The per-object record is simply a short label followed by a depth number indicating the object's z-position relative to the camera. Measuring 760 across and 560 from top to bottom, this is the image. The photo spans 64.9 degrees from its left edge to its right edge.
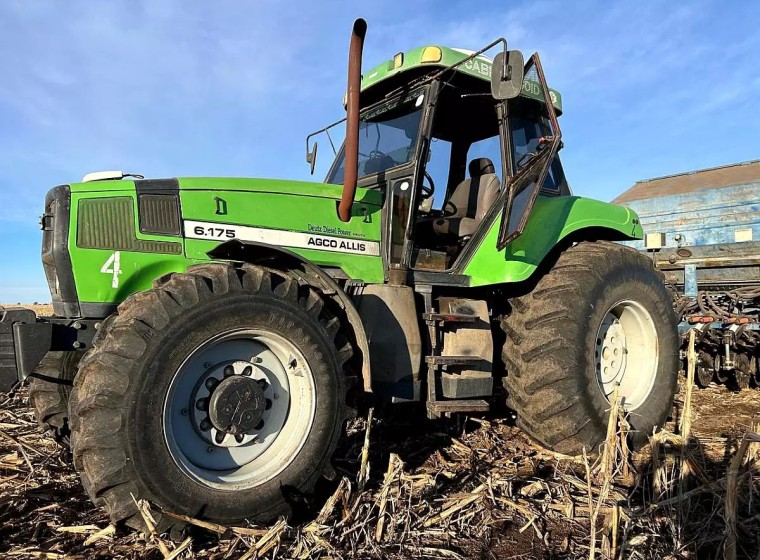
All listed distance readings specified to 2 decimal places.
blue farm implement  6.50
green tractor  2.73
